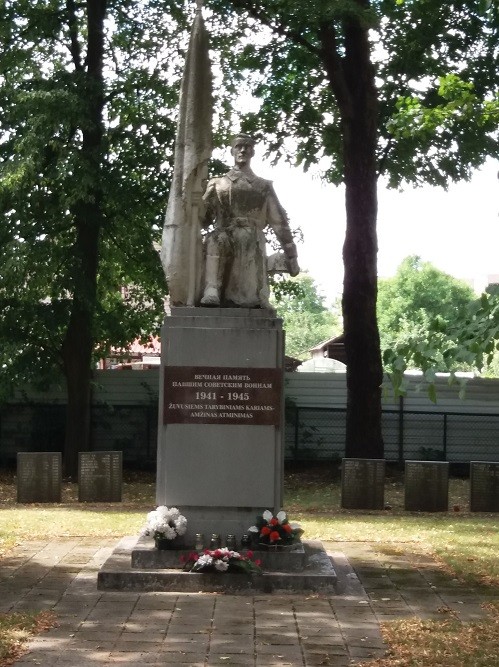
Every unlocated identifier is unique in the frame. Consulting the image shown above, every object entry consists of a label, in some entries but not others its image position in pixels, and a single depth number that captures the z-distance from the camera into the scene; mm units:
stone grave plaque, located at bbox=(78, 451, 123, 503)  18734
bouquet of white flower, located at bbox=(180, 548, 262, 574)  10461
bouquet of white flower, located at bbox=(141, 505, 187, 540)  10742
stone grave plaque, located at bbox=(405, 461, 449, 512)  18531
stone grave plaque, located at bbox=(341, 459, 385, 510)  18531
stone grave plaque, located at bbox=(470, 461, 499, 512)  18609
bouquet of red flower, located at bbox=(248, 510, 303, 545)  10867
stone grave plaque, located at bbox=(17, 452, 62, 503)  18562
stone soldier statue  11531
